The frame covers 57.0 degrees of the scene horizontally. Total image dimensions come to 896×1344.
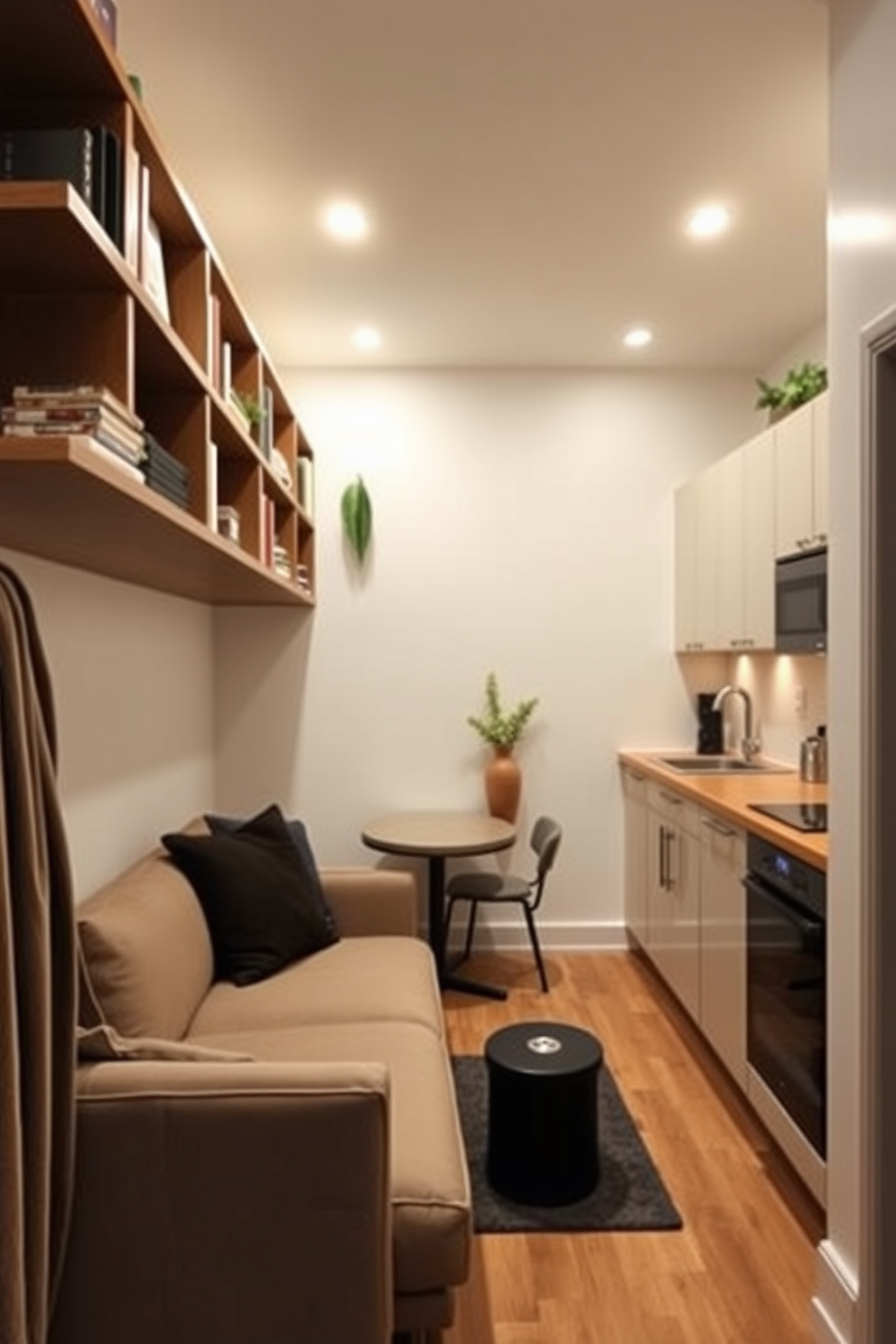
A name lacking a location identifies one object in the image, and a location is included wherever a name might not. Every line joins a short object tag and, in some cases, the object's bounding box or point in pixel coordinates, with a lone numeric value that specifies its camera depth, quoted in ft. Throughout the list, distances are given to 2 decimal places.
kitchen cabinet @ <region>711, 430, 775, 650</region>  10.39
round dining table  11.06
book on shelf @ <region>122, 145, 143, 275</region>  4.87
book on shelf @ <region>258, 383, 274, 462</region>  9.68
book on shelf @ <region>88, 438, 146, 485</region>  4.27
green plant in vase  13.19
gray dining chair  11.62
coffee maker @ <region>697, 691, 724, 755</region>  13.69
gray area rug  6.97
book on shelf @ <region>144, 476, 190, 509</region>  5.48
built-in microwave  8.76
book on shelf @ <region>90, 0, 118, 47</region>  4.40
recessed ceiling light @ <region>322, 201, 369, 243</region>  8.86
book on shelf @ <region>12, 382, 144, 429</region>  4.42
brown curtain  3.81
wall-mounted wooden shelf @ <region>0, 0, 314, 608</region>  4.07
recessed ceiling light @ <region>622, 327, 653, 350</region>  12.26
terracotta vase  13.17
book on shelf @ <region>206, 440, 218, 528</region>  6.70
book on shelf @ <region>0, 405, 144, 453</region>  4.39
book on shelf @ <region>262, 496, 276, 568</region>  9.62
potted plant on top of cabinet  10.07
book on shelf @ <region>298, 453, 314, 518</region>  12.82
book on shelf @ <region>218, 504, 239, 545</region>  8.05
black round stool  7.01
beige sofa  4.44
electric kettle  10.55
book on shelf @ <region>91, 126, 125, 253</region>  4.58
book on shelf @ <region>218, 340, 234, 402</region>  7.71
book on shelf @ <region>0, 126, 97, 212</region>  4.35
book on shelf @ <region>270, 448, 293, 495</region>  10.49
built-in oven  6.65
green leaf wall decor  13.57
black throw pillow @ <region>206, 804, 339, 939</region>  9.23
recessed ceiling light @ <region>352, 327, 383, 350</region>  12.22
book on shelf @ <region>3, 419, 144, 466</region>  4.38
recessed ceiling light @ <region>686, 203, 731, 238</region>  8.94
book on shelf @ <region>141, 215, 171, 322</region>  5.49
